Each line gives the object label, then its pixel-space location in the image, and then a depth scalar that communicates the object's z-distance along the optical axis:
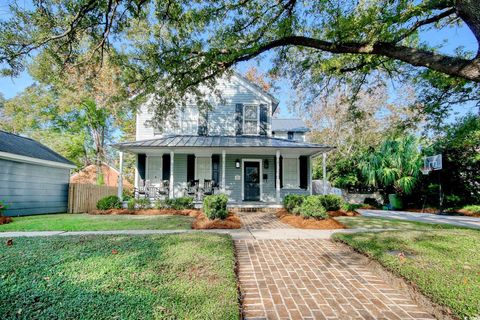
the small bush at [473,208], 11.00
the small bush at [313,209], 7.21
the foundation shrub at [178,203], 10.42
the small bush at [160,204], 10.40
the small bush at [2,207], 8.05
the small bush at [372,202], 15.16
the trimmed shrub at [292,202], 9.09
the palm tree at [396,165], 13.09
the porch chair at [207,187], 12.25
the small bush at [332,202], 9.83
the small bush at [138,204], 10.58
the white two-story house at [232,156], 12.87
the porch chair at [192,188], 12.10
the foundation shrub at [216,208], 7.15
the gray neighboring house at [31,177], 9.05
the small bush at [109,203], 10.71
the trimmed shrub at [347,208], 10.38
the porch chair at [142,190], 11.73
